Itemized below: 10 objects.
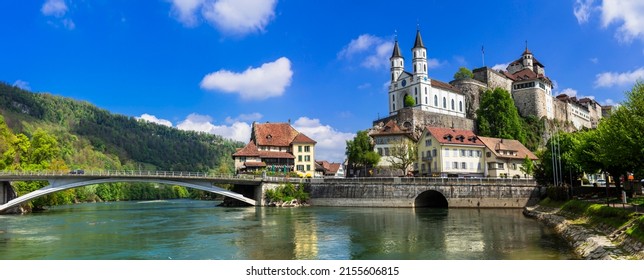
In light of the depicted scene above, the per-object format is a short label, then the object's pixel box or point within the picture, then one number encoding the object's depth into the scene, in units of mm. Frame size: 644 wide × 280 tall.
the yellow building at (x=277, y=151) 82875
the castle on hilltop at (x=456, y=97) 91375
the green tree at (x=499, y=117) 92375
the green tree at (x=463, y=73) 118062
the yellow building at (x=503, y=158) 73125
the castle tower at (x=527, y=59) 123562
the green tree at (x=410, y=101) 92781
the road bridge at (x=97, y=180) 58188
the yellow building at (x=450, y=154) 71500
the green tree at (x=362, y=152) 77125
